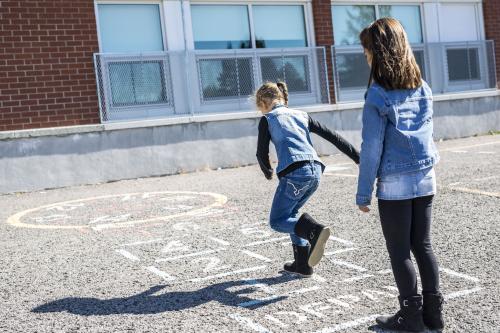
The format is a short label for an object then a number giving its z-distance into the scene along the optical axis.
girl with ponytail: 4.48
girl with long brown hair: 3.32
